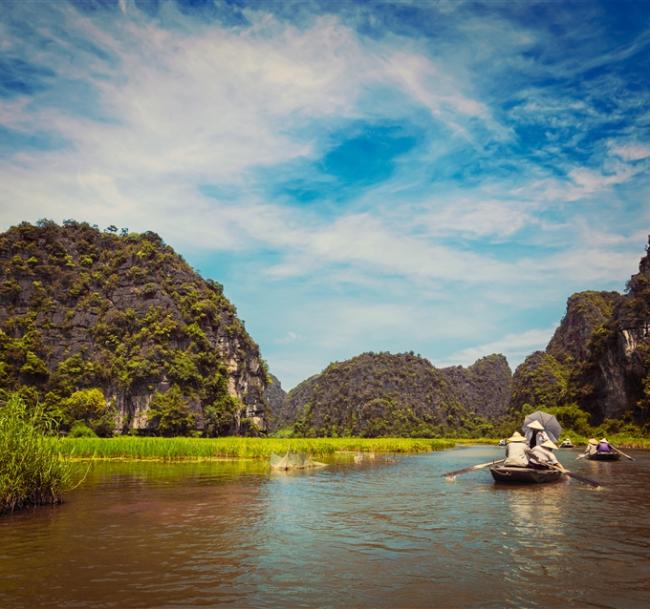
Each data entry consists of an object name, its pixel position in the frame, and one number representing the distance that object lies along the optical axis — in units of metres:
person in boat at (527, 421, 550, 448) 19.58
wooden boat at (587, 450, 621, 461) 24.53
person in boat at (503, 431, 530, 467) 15.08
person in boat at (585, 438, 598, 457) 25.02
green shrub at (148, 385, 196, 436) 53.53
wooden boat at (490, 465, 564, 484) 14.47
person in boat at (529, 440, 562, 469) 15.52
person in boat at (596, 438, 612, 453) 24.47
